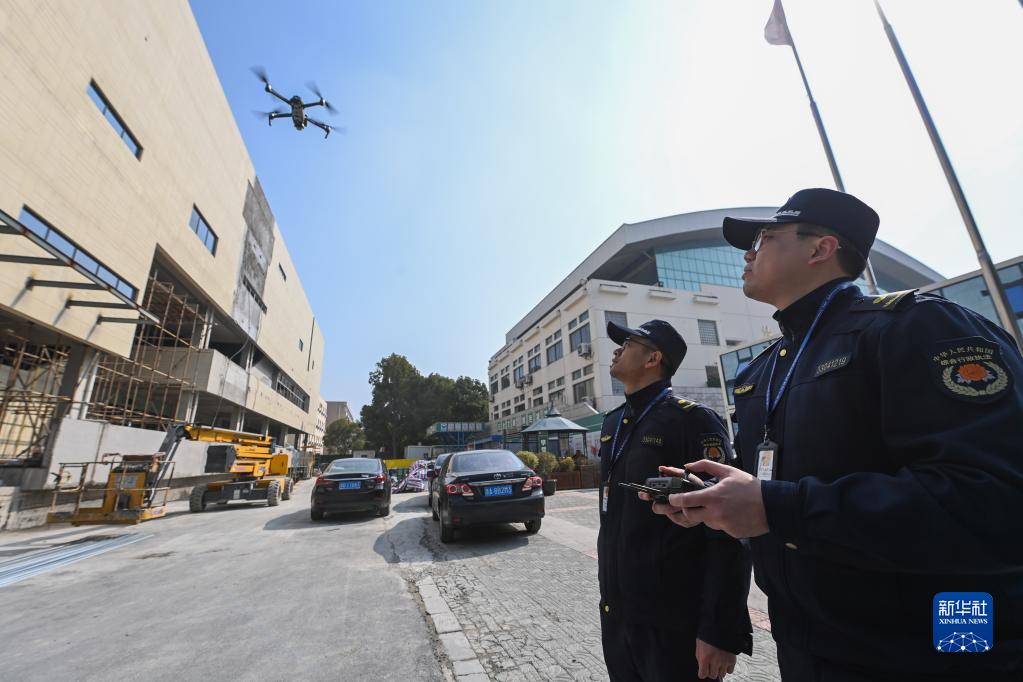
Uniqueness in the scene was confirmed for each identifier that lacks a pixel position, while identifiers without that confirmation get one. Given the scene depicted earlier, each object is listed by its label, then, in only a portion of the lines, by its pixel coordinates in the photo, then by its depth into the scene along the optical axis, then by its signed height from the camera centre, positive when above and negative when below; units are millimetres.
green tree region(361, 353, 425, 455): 55781 +7813
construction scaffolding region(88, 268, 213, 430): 16250 +4989
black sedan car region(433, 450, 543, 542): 6574 -495
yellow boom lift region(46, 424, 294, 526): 10547 -44
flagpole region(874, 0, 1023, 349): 7457 +4049
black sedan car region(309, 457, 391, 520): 9391 -446
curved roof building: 33375 +11939
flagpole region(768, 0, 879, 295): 9578 +7365
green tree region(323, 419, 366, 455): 79438 +6035
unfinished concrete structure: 10875 +8546
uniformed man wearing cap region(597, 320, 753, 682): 1559 -423
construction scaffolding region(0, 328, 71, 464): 12188 +2530
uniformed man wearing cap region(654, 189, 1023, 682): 813 -105
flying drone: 16438 +13509
